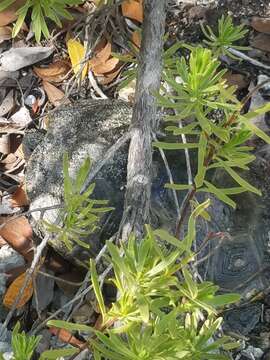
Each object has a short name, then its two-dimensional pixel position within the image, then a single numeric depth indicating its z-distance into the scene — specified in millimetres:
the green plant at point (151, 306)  674
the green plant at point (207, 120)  735
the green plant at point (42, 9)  905
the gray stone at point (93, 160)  1428
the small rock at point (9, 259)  1542
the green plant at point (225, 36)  1071
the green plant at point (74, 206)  870
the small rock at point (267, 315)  1498
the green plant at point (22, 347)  754
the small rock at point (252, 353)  1412
